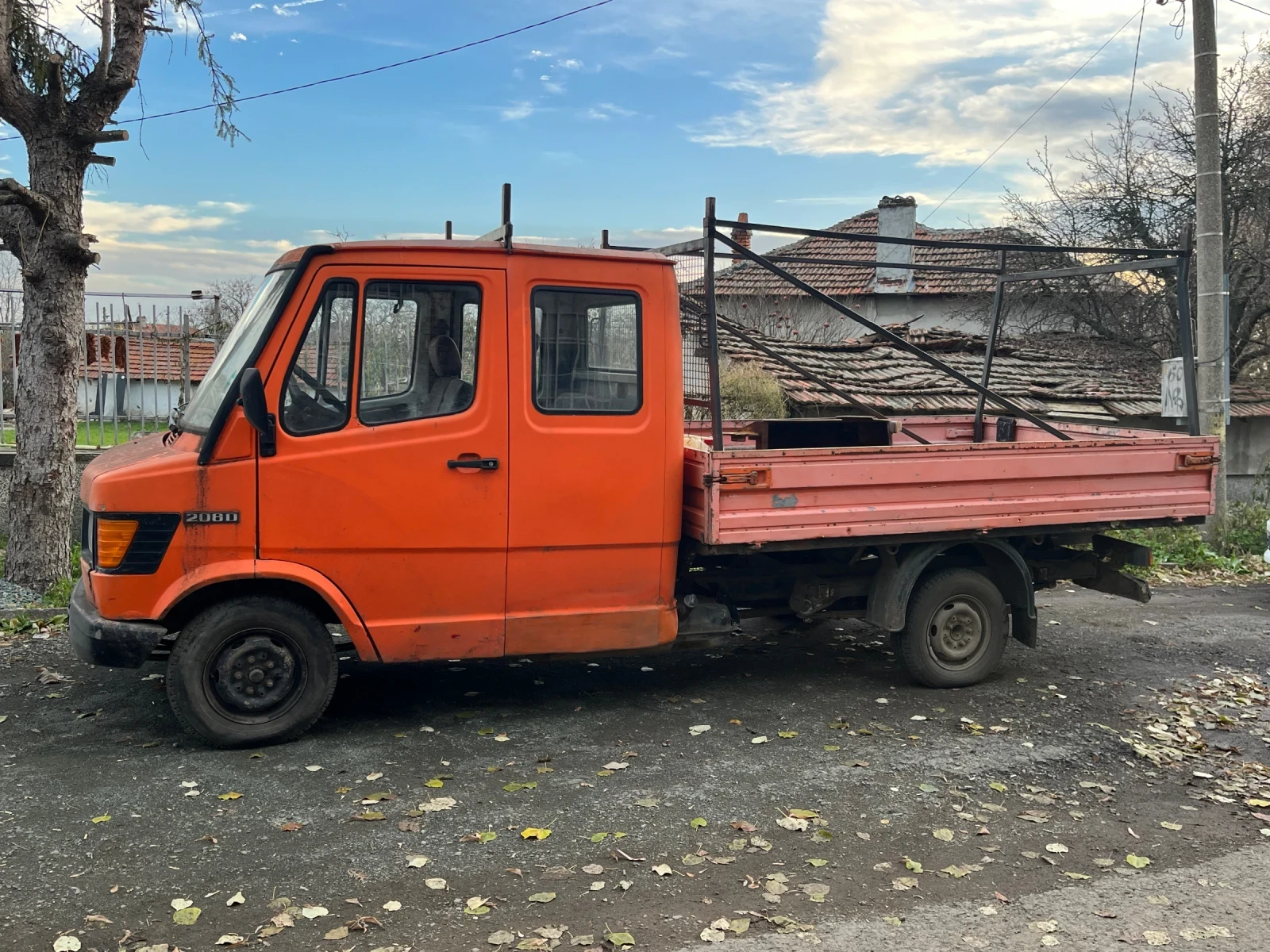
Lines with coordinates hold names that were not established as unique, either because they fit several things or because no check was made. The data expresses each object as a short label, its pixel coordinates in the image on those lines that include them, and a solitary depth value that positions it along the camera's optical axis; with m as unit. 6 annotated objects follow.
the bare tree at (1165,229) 15.59
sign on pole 10.24
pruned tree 8.12
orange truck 4.88
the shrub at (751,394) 12.49
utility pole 10.75
